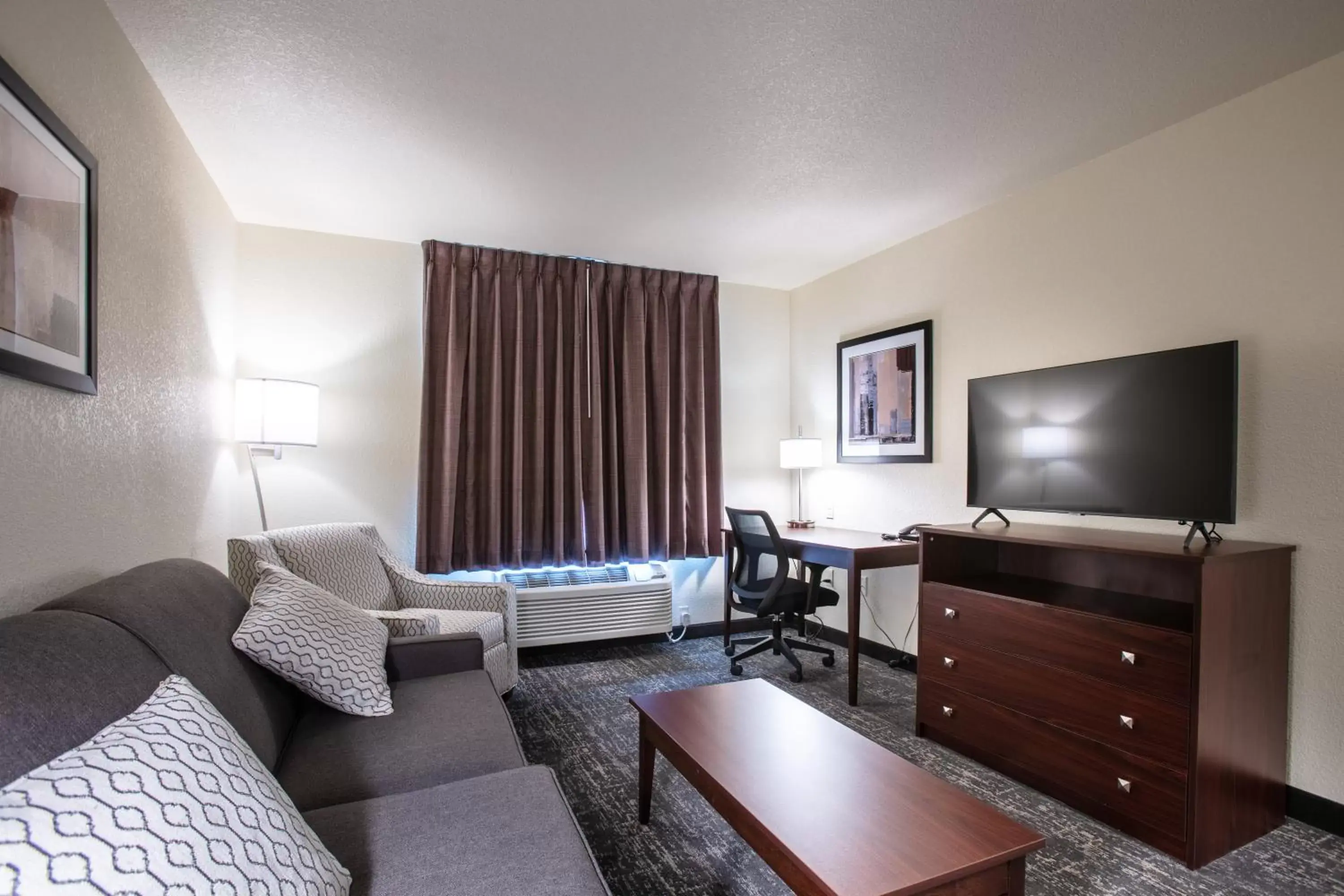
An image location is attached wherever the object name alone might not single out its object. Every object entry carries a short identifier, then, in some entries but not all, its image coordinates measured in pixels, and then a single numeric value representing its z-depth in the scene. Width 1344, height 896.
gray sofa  0.97
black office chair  3.41
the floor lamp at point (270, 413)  2.86
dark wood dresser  1.83
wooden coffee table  1.19
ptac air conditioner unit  3.67
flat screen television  2.04
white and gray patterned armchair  2.36
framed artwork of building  3.47
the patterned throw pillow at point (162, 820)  0.65
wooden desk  3.06
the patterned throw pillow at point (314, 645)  1.64
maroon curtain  3.59
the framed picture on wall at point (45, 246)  1.28
